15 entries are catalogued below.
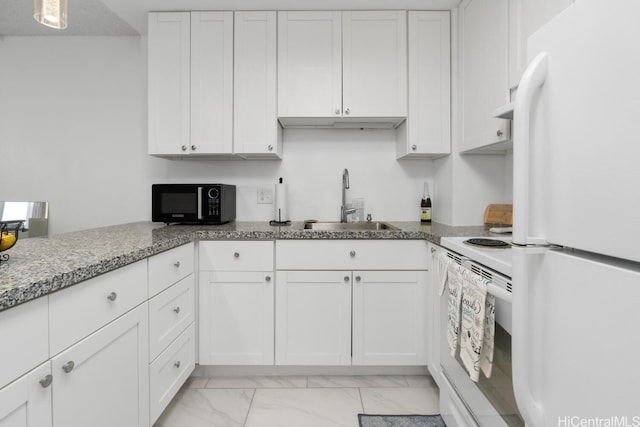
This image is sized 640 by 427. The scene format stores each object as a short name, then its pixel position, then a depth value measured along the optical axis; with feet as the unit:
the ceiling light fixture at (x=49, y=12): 3.94
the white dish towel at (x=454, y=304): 3.81
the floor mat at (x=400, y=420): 5.34
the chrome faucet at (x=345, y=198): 8.11
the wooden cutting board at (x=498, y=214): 6.83
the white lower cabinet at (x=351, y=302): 6.48
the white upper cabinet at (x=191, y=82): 7.42
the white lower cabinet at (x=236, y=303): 6.52
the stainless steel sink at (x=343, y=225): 8.09
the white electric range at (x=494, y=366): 3.00
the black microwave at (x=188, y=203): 7.17
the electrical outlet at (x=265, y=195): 8.54
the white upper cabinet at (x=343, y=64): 7.36
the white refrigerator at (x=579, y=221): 1.54
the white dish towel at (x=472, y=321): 3.30
